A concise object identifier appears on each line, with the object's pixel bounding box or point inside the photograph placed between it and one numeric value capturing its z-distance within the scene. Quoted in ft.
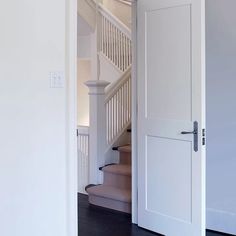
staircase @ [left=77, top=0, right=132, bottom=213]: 13.99
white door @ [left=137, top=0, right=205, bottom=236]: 10.12
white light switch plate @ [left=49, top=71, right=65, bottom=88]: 9.17
